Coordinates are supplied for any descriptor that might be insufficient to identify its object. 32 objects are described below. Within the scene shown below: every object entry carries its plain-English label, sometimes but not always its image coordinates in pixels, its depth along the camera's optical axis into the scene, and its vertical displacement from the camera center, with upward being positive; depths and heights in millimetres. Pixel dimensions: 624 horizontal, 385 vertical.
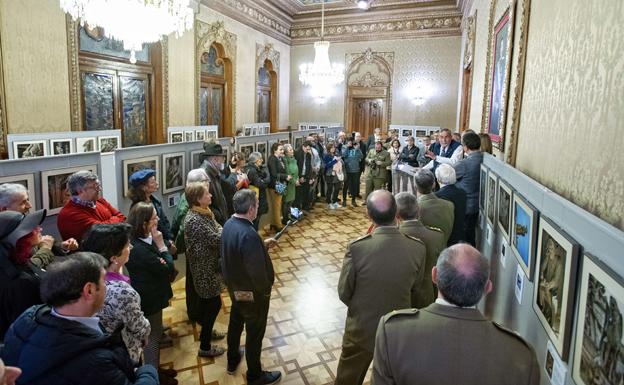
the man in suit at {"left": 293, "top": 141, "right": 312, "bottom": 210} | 8580 -791
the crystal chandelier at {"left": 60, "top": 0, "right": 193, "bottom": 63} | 4602 +1357
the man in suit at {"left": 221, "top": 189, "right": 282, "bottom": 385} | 3018 -1049
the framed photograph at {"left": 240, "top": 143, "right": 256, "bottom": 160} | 6935 -246
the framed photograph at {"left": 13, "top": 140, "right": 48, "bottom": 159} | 5941 -282
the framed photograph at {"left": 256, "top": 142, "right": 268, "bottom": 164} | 7555 -271
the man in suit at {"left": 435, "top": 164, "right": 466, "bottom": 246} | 4102 -543
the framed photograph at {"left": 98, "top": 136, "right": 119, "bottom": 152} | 7246 -213
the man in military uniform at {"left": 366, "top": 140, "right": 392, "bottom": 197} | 9242 -674
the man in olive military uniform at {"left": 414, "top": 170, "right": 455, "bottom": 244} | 3625 -615
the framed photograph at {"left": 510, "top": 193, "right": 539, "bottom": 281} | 2273 -565
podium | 7172 -805
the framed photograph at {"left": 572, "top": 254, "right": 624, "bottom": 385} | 1237 -621
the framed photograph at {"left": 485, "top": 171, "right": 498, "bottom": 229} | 3699 -569
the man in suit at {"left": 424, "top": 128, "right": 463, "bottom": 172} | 6215 -198
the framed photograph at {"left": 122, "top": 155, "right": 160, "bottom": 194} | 4355 -367
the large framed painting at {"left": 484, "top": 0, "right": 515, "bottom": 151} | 4059 +743
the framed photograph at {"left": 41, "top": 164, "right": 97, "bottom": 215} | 3438 -505
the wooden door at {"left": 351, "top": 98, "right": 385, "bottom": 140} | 14586 +754
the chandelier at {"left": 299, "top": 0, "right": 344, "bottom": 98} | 10473 +1758
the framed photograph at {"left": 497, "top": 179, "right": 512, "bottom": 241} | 3022 -533
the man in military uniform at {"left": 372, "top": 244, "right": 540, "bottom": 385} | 1399 -719
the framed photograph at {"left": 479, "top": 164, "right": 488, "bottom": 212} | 4293 -515
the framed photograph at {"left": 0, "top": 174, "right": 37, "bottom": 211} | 3162 -415
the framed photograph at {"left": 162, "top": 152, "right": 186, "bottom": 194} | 5008 -495
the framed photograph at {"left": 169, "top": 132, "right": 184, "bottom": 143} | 9258 -79
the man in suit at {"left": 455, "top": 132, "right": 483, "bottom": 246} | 4605 -430
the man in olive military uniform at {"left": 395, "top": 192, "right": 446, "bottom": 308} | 2971 -666
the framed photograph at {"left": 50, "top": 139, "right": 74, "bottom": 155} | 6430 -256
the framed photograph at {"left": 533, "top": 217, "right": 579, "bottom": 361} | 1638 -636
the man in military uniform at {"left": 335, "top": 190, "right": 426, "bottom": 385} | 2498 -847
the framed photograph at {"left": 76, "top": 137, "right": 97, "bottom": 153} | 6797 -228
